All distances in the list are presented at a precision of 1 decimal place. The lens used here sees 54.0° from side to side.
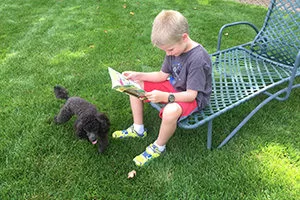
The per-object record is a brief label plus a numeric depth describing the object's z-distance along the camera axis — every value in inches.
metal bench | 95.5
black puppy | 87.4
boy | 81.3
